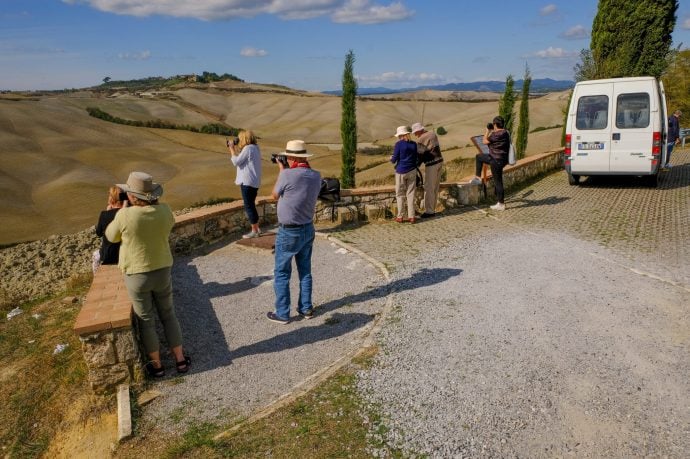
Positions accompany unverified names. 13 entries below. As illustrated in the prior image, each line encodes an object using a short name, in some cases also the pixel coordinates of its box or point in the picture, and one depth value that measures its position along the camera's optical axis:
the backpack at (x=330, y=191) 8.98
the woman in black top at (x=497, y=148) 9.54
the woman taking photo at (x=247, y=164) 7.75
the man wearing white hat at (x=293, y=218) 5.19
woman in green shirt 4.14
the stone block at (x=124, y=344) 4.20
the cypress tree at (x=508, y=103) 20.02
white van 10.69
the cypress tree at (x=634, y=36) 20.00
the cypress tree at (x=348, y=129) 15.16
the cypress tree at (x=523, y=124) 22.34
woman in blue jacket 8.83
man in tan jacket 9.25
